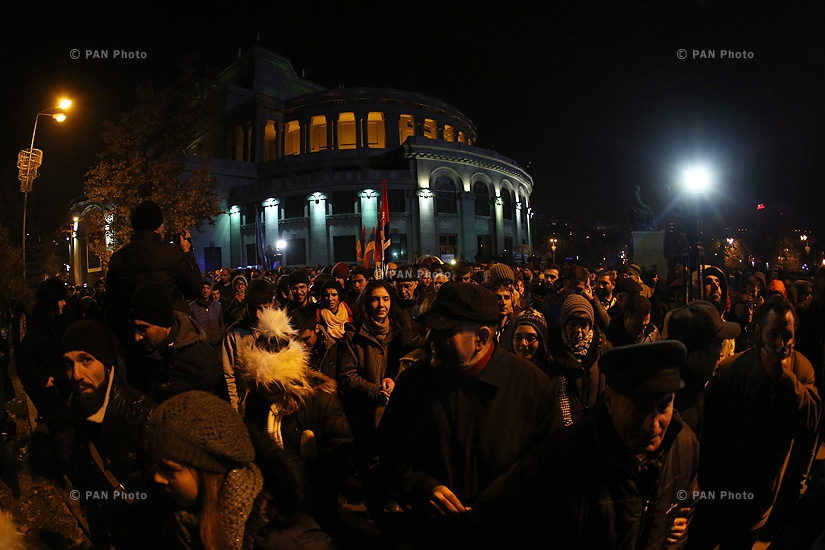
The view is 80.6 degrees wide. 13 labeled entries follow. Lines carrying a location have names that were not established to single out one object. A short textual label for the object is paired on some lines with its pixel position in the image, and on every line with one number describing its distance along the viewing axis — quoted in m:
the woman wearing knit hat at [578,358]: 3.74
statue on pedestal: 18.75
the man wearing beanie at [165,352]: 2.91
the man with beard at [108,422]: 2.55
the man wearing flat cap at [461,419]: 2.32
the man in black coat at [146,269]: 3.45
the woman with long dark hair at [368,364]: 4.27
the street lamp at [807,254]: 43.53
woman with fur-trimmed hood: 2.92
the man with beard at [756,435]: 2.84
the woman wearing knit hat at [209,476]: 1.70
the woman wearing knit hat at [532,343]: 3.85
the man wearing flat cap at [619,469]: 1.75
